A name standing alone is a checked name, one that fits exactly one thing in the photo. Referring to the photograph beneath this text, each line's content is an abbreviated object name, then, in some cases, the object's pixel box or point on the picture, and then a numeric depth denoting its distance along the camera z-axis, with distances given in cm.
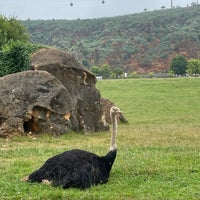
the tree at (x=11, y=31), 2711
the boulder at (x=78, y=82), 1914
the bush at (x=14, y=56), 2190
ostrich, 897
